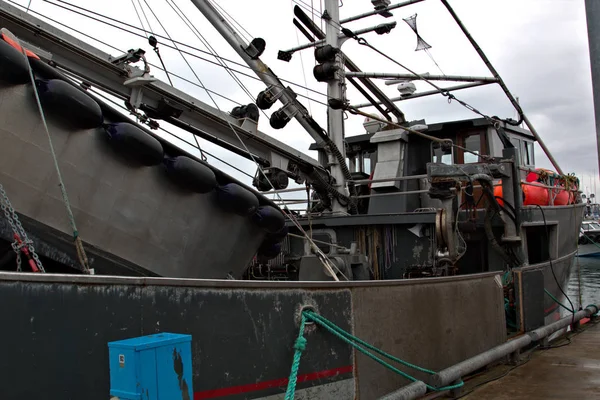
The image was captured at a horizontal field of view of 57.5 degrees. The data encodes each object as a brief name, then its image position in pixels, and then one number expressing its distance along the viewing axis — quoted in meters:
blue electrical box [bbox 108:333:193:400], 2.70
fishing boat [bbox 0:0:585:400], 3.20
